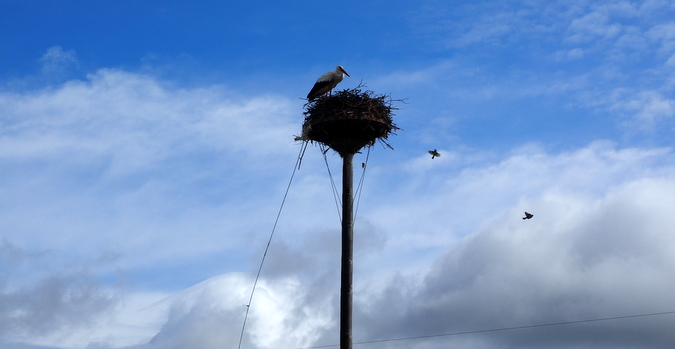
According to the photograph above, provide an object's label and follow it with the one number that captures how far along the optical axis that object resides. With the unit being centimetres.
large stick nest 1722
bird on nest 1902
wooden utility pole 1594
